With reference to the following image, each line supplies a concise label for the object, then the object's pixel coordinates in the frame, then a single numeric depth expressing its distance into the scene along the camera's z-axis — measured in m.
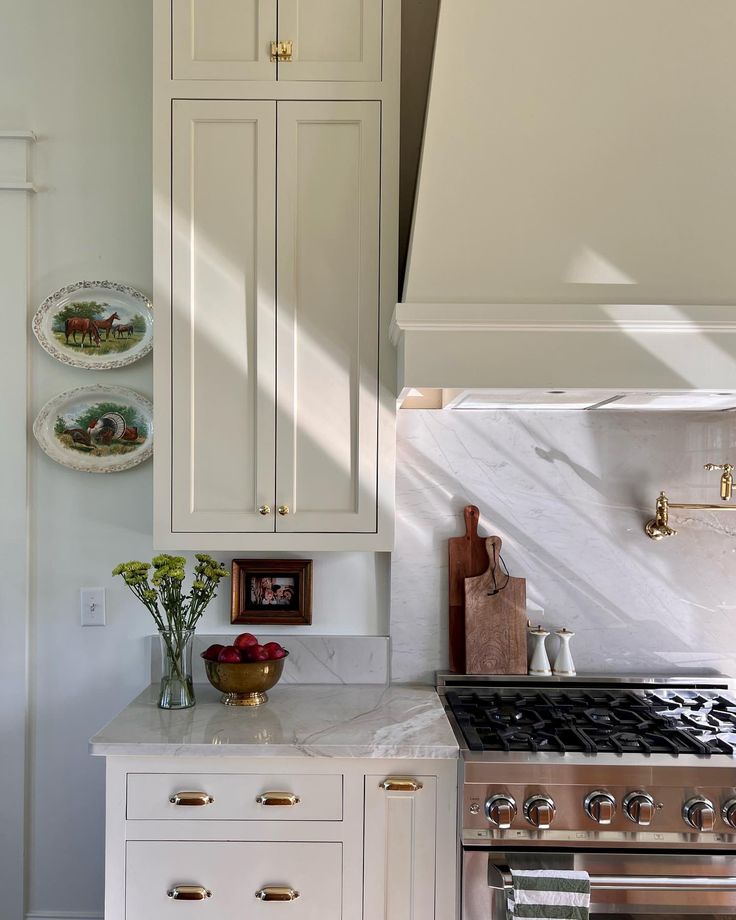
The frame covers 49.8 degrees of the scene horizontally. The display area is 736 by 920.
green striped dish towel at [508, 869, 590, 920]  1.65
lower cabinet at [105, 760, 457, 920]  1.79
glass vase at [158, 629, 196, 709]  2.02
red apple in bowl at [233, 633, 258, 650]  2.04
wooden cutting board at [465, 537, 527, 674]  2.26
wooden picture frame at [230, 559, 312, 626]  2.31
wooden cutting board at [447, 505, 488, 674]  2.31
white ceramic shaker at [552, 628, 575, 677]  2.27
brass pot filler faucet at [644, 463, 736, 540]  2.28
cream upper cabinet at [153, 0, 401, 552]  2.02
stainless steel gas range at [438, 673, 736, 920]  1.70
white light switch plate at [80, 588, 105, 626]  2.36
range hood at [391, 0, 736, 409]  1.79
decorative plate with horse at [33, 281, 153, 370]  2.33
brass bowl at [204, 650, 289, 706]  2.01
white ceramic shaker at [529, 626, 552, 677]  2.26
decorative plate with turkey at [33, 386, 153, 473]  2.33
